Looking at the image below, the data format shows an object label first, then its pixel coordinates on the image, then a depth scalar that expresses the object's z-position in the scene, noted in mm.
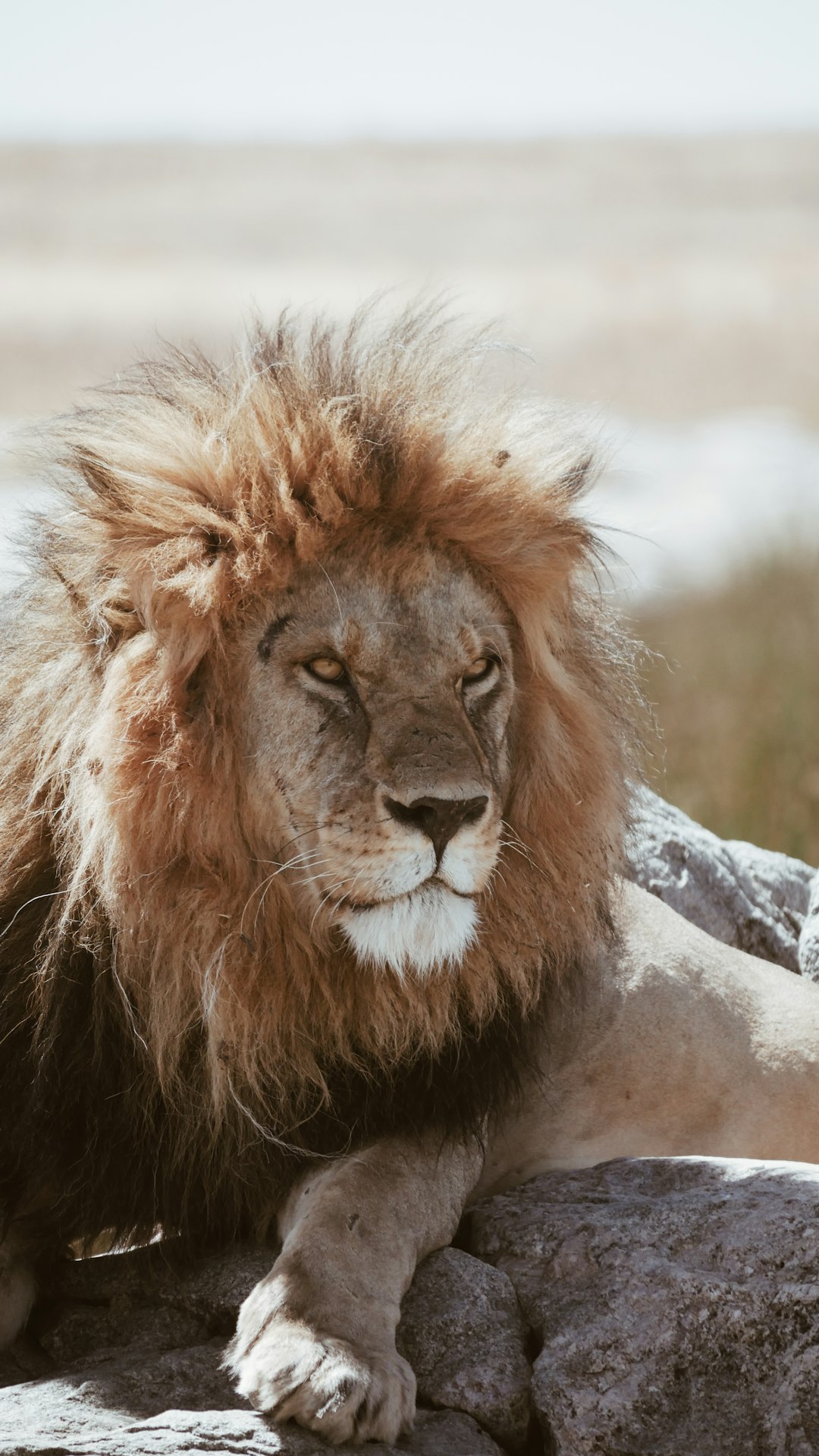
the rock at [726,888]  9633
